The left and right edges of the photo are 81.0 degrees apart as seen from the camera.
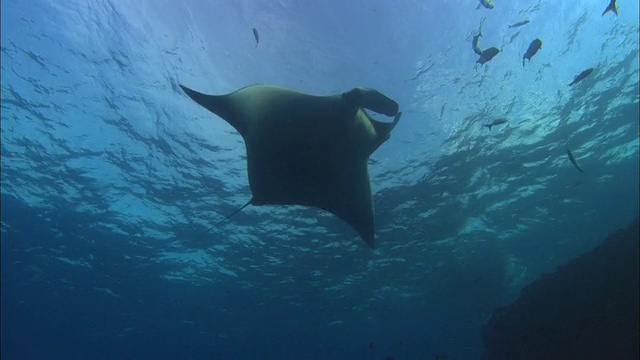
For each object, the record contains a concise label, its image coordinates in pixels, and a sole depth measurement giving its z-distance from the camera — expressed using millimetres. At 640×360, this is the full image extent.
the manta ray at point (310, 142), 5492
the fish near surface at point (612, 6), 7078
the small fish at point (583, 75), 8106
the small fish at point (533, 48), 7707
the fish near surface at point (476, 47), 7923
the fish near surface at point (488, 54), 7832
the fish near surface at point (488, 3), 7541
